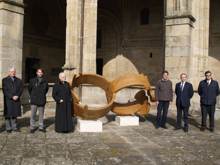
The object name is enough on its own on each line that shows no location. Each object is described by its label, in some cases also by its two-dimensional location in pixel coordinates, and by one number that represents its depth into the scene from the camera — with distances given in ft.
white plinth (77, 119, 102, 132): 22.12
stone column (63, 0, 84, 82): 34.60
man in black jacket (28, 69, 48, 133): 21.45
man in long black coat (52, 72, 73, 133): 21.34
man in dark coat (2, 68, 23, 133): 21.07
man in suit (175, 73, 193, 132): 23.26
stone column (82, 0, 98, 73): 34.90
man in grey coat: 23.96
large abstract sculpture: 22.44
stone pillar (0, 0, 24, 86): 28.73
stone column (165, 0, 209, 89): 32.50
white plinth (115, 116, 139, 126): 24.92
